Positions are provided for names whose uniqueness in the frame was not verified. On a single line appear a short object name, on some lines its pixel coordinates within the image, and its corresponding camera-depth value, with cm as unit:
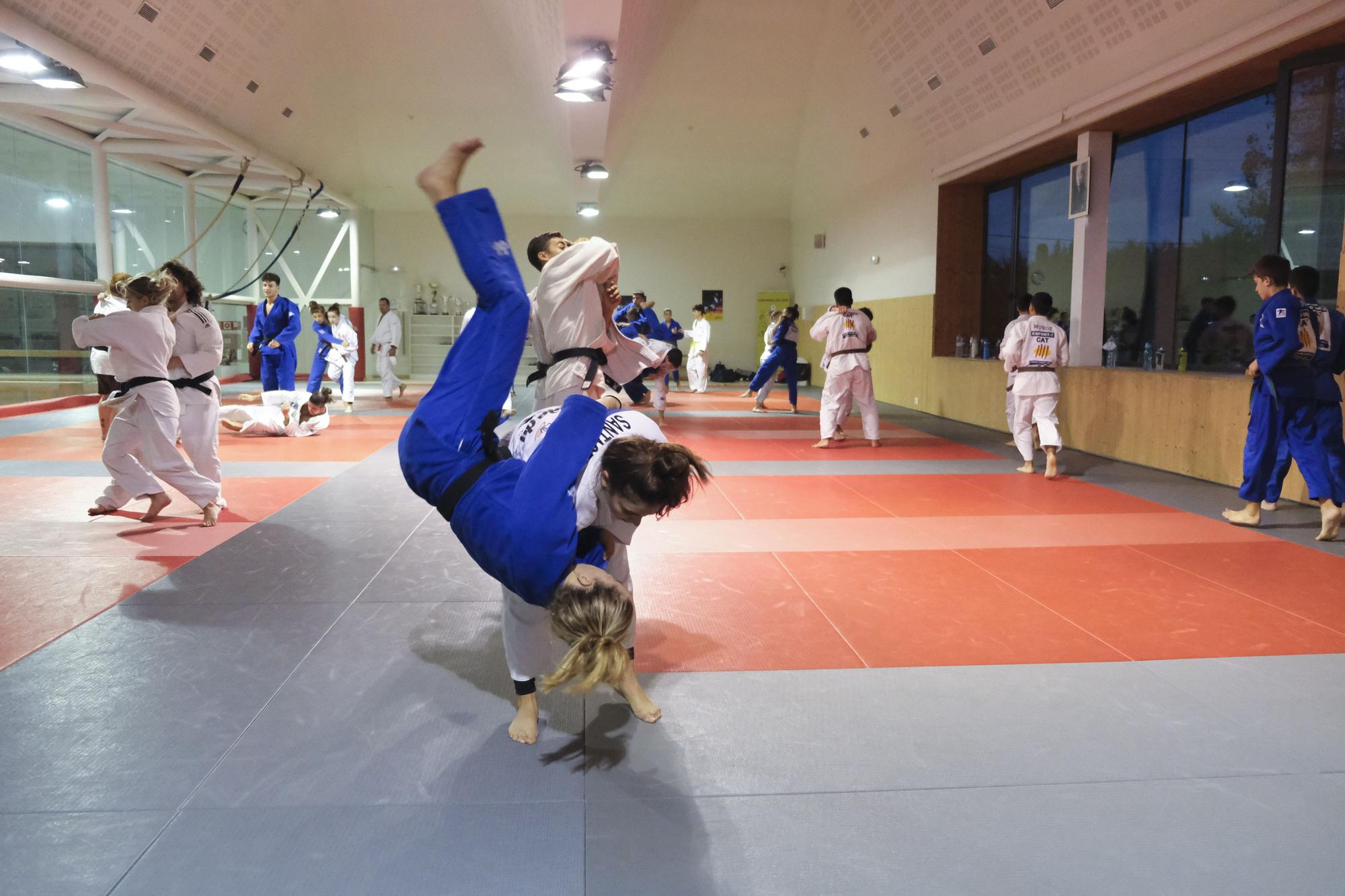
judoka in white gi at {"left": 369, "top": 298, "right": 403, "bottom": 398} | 1356
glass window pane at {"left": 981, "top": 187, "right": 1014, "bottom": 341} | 1144
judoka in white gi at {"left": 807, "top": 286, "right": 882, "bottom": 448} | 864
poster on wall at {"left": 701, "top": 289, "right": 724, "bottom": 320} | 2022
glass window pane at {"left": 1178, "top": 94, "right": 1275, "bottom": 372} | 724
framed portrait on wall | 866
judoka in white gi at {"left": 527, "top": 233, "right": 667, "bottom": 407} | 392
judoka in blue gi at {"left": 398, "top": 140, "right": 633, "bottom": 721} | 190
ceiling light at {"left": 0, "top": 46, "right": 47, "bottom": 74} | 712
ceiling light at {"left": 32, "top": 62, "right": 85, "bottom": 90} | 746
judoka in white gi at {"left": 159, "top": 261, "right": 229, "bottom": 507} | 525
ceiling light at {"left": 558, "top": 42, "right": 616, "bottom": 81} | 844
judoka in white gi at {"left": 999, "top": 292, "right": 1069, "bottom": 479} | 730
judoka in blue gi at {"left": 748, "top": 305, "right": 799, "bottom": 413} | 1147
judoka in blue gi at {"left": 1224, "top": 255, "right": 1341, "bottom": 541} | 501
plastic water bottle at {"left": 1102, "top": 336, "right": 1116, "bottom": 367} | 875
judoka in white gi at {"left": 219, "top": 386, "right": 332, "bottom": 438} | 912
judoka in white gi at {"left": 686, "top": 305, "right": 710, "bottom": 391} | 1531
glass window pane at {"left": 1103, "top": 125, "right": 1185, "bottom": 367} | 823
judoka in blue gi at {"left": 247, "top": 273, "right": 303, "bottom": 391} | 994
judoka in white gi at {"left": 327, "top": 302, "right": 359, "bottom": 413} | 1186
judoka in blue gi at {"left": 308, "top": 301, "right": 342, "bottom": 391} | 1142
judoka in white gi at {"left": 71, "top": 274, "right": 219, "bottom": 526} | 482
